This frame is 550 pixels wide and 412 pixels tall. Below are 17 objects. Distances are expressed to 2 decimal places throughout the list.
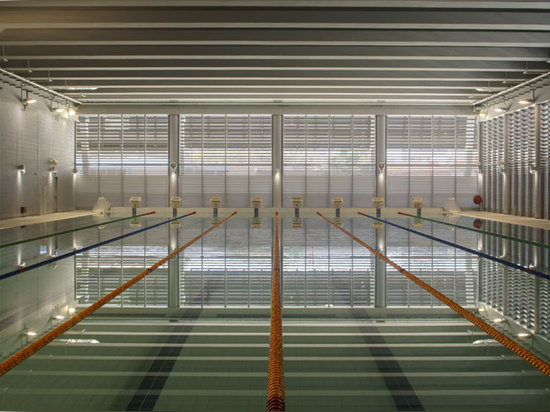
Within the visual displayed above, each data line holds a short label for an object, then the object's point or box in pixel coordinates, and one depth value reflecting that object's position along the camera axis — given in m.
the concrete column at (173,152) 21.50
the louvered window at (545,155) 15.49
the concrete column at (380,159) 21.44
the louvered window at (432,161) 21.59
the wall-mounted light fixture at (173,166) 21.50
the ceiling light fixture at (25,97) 16.00
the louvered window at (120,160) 21.69
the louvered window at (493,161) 19.14
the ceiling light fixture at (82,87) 16.06
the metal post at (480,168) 21.12
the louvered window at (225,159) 21.67
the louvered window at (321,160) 21.67
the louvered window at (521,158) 16.59
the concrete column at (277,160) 21.50
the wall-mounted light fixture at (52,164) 18.97
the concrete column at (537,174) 15.93
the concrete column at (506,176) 18.39
